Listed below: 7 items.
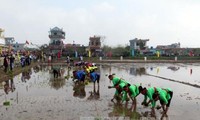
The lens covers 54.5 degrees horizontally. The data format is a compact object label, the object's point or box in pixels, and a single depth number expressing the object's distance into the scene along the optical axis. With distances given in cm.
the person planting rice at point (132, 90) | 900
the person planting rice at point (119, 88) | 968
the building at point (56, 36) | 5747
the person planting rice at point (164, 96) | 790
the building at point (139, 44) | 6432
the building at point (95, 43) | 5698
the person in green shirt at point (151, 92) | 820
